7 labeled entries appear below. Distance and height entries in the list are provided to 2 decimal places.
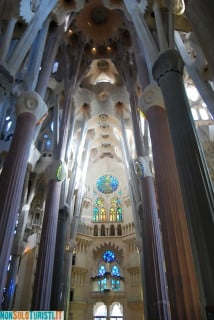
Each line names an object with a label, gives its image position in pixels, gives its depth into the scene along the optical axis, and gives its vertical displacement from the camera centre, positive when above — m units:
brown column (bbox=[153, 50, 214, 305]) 4.34 +2.45
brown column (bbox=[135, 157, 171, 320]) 9.00 +1.78
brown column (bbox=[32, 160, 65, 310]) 9.51 +2.64
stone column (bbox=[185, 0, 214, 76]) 3.57 +3.60
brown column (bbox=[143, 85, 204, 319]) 5.68 +2.16
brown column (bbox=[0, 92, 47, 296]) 6.82 +4.05
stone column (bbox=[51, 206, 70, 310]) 12.57 +2.64
